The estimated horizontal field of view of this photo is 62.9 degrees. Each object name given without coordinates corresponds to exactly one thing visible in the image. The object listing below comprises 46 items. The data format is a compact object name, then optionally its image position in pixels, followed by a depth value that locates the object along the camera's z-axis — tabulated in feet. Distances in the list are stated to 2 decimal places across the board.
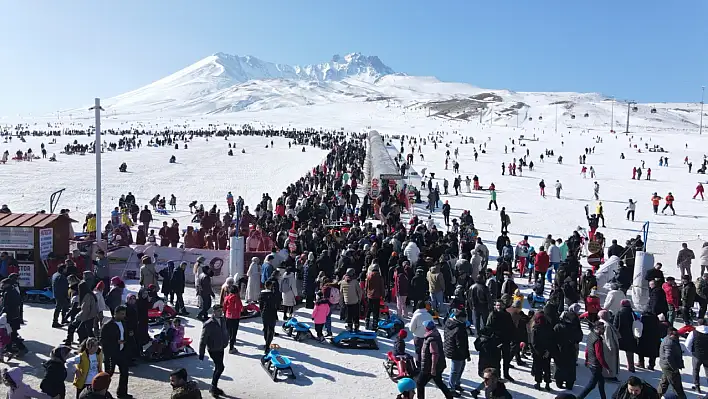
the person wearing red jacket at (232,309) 27.86
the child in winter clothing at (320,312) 30.19
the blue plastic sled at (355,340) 29.81
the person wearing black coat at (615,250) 41.81
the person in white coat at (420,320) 25.07
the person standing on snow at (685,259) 41.78
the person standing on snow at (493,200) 79.30
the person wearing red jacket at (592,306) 30.01
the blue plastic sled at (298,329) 30.63
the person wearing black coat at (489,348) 23.91
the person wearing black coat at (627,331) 26.62
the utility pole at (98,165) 47.01
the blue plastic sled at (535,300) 36.83
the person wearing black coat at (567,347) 23.93
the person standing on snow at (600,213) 68.14
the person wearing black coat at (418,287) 33.73
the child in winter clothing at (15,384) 19.36
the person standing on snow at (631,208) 72.56
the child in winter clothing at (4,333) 25.53
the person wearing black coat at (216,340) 23.27
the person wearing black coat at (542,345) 24.23
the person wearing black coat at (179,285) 33.99
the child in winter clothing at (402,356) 24.48
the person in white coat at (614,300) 30.60
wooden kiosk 37.35
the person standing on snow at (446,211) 64.67
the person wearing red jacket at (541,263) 40.75
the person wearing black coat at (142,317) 26.35
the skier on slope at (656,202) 78.54
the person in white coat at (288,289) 32.96
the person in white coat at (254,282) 34.66
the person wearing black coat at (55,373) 20.12
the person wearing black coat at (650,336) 26.76
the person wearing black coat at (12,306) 27.12
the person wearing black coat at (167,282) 35.77
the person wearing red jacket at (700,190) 90.74
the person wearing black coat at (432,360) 21.93
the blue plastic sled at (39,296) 36.37
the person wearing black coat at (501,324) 23.99
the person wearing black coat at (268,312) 27.63
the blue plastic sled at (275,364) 25.54
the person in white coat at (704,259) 42.14
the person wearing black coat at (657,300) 31.04
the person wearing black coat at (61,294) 30.32
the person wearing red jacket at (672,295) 34.01
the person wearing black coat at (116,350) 22.81
